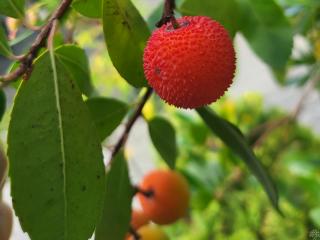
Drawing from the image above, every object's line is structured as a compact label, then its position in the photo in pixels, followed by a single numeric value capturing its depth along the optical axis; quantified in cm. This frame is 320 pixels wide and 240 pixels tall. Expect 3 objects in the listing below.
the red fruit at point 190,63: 10
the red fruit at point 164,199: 18
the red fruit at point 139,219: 18
